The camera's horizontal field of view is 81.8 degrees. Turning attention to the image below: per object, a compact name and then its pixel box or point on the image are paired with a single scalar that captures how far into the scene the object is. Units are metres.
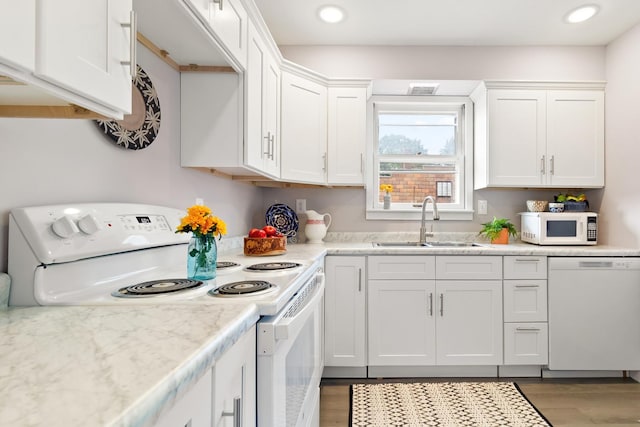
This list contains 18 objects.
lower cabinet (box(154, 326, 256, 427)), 0.59
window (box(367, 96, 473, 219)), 3.26
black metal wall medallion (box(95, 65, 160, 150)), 1.33
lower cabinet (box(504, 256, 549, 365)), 2.50
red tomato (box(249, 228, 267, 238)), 2.10
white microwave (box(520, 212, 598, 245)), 2.73
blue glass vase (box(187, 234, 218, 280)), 1.27
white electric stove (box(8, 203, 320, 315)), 0.93
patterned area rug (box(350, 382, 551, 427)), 2.01
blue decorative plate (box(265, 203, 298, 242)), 2.91
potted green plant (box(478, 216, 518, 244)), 2.91
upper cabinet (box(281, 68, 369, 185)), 2.71
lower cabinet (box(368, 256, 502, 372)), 2.51
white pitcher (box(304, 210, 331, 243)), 2.89
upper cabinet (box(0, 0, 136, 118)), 0.59
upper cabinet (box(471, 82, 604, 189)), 2.86
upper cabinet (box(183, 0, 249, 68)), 1.34
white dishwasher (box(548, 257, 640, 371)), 2.48
